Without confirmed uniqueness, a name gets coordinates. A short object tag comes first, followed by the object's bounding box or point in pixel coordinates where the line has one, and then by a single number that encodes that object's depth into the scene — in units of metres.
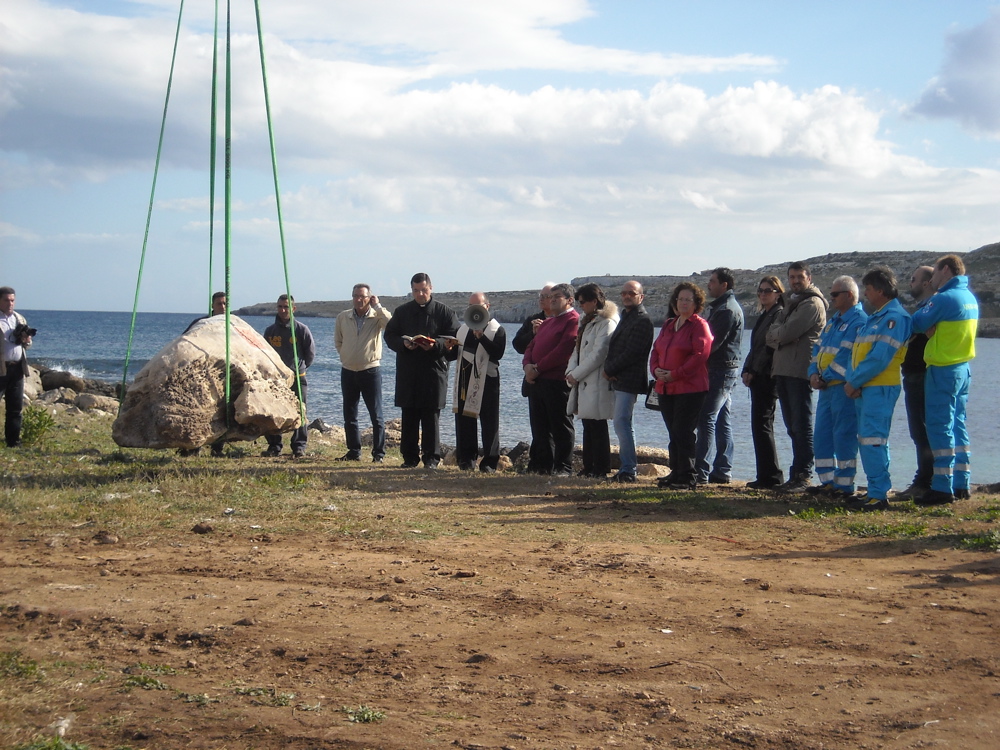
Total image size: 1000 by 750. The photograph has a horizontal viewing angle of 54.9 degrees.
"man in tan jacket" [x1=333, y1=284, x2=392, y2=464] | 12.27
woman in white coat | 11.02
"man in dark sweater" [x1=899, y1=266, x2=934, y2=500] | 9.62
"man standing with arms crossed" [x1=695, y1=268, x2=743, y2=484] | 11.20
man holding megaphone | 11.70
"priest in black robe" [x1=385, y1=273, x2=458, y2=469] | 11.54
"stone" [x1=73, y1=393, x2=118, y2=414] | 20.84
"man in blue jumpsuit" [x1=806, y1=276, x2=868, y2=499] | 9.45
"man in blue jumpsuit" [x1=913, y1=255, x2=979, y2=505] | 9.08
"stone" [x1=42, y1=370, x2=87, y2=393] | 26.02
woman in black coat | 10.70
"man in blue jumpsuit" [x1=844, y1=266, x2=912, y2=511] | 8.91
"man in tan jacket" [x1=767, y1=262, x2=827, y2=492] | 10.20
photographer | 12.51
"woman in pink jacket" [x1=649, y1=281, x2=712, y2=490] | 10.35
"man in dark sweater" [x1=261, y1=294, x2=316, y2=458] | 12.64
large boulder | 10.08
